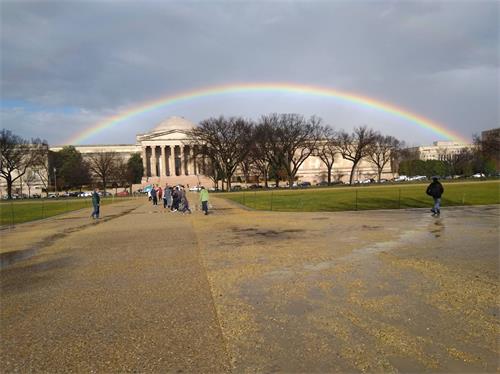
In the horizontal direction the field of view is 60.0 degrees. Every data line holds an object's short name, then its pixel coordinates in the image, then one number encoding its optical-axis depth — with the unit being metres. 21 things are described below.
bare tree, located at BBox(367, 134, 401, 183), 97.12
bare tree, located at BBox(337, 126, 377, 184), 92.00
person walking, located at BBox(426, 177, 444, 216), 19.52
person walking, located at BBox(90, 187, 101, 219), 25.03
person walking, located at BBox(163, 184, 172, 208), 33.75
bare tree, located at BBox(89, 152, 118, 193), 108.07
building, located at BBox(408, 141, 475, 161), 165.62
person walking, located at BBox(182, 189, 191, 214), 26.72
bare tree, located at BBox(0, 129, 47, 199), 84.12
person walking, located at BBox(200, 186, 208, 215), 25.02
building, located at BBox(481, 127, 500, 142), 84.38
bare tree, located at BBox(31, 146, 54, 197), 92.37
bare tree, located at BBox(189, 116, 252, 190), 76.31
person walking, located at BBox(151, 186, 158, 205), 39.19
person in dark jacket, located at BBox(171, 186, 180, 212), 28.37
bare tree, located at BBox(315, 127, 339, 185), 87.19
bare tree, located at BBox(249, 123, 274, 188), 77.31
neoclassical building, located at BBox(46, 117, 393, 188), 122.84
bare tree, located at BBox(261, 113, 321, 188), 79.56
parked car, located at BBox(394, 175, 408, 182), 119.68
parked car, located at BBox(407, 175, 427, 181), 120.25
